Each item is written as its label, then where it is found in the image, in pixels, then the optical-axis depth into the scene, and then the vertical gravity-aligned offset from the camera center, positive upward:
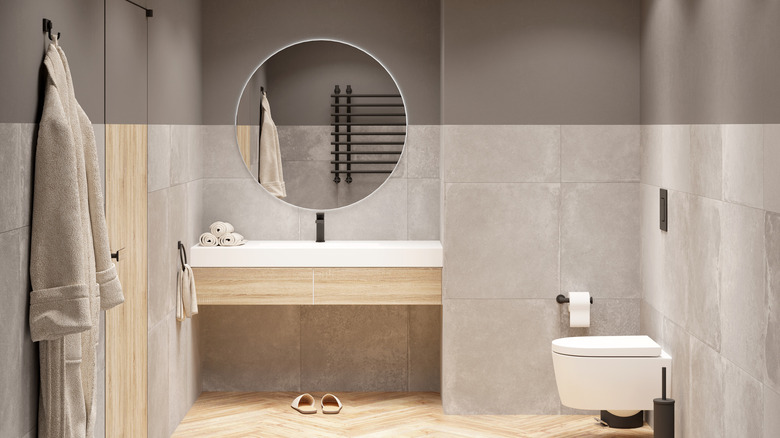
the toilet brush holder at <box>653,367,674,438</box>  3.91 -0.82
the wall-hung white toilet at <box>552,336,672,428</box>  4.09 -0.65
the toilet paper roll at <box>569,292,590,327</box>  4.61 -0.40
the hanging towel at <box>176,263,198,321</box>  4.48 -0.34
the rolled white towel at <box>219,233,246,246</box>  4.85 -0.07
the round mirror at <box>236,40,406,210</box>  5.04 +0.62
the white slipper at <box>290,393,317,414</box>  4.80 -0.95
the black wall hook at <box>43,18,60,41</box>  2.69 +0.60
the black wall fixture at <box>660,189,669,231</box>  4.14 +0.09
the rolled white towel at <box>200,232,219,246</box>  4.84 -0.07
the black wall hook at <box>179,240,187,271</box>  4.53 -0.14
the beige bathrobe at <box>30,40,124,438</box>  2.56 -0.11
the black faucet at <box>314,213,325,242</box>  5.09 +0.00
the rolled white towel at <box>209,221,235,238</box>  4.89 -0.01
